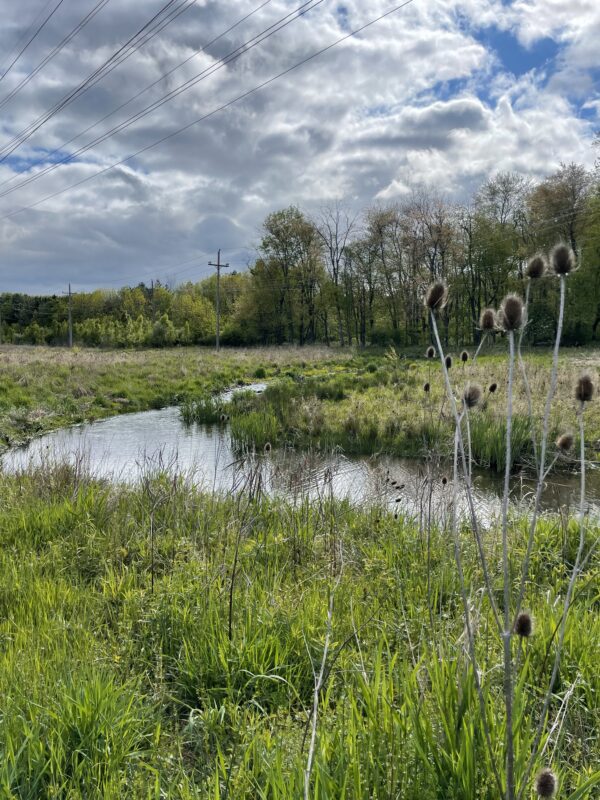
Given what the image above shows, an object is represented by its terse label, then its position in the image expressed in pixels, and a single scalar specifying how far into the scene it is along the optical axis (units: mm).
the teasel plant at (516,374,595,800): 1342
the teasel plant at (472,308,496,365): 1639
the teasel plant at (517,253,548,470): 1483
